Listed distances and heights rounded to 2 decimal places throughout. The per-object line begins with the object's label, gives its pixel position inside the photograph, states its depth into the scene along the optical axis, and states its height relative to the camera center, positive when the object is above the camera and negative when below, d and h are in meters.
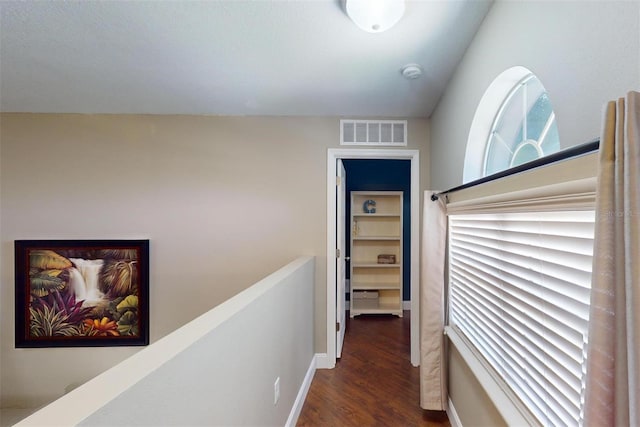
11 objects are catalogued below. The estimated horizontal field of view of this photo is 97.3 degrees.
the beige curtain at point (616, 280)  0.43 -0.10
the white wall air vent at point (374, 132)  2.66 +0.80
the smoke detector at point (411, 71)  1.79 +0.95
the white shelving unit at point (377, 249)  3.95 -0.46
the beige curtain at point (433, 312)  1.87 -0.64
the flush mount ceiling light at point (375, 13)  1.21 +0.91
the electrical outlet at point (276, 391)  1.48 -0.94
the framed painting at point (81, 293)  2.57 -0.71
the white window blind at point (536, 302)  0.75 -0.29
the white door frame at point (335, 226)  2.63 -0.10
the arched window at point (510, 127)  1.18 +0.46
